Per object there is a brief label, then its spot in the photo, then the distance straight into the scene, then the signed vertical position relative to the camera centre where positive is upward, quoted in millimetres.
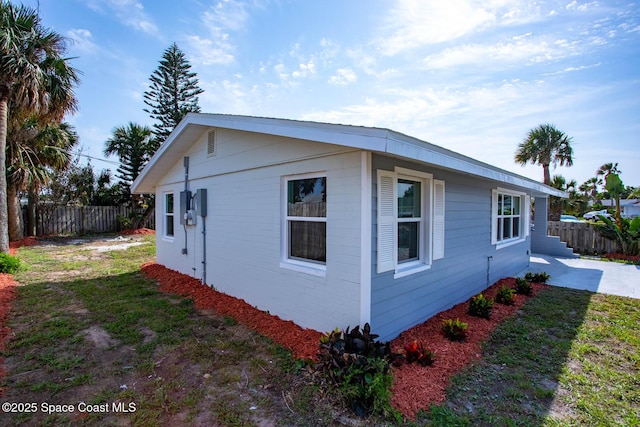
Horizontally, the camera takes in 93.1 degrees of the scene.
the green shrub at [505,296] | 5508 -1613
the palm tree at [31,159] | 11070 +1896
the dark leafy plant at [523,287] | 6167 -1629
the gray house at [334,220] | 3516 -187
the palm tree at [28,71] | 7684 +3704
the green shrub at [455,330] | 3982 -1620
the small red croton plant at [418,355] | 3285 -1608
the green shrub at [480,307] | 4824 -1593
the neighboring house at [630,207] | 32375 +102
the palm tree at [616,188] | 11820 +818
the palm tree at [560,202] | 16875 +313
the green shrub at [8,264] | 7334 -1379
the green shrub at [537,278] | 7145 -1656
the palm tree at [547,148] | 16594 +3330
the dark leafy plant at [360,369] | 2527 -1438
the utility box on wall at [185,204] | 6988 +89
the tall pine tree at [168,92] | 19031 +7411
